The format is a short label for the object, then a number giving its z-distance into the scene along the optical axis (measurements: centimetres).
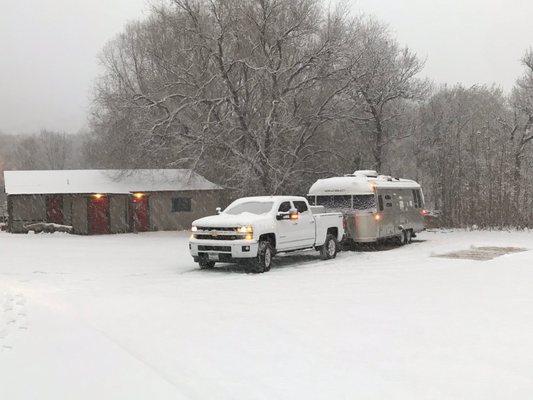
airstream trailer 1964
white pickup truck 1455
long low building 3209
